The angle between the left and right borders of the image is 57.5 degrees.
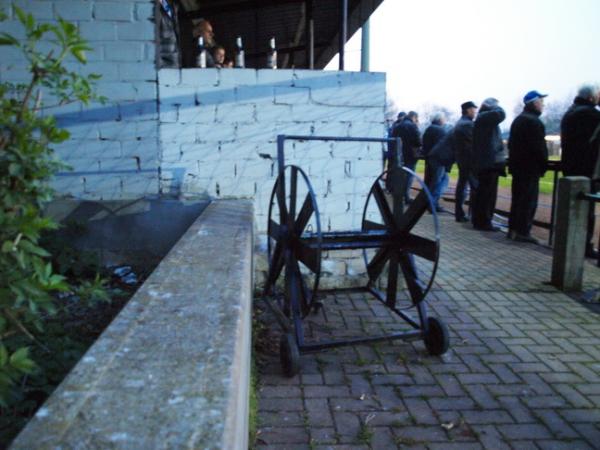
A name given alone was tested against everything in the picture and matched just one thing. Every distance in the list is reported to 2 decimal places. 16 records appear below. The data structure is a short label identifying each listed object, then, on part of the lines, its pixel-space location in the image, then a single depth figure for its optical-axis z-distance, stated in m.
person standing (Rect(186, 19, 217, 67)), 5.62
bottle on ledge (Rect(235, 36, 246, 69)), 5.91
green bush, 1.46
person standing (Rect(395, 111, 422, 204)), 10.86
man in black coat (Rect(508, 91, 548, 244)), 7.12
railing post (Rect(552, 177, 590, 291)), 5.02
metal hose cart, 3.31
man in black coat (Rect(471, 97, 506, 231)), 7.90
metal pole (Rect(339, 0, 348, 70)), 5.20
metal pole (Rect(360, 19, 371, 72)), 5.21
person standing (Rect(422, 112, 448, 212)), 9.56
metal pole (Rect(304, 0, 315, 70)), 6.89
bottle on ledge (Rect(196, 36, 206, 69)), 5.27
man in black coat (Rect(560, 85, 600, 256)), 6.36
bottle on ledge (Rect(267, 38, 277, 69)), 6.13
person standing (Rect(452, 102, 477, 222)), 8.72
